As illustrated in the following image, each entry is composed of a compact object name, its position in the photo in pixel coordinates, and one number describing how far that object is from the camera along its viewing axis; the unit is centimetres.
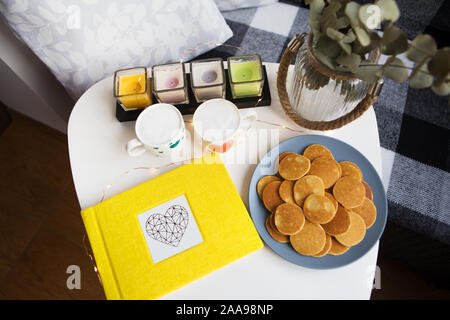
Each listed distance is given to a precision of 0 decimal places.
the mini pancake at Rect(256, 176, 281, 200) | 66
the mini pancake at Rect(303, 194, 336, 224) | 61
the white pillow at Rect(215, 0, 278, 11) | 102
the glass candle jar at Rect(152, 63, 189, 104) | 69
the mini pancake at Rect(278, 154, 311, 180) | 65
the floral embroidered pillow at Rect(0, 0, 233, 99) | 68
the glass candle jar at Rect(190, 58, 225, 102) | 69
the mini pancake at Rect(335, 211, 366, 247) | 61
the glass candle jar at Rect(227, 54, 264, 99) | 68
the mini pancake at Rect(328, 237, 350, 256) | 61
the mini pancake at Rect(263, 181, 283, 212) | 64
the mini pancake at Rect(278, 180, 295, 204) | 64
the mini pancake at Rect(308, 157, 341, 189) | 64
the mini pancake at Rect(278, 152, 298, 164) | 68
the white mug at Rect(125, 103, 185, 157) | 63
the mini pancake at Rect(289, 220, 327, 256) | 61
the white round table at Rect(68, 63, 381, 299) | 62
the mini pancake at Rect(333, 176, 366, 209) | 62
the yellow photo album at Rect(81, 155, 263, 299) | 61
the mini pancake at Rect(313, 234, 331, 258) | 61
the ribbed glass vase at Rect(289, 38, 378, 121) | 55
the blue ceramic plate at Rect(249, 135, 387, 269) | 61
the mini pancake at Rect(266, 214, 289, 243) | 62
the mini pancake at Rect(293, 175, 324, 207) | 63
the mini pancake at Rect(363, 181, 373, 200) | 65
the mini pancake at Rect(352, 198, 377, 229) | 63
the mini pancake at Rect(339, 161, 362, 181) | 65
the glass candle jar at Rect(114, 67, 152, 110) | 68
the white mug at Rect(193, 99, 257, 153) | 63
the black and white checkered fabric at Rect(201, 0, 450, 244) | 84
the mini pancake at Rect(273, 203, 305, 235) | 61
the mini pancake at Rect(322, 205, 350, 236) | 61
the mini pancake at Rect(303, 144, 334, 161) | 67
